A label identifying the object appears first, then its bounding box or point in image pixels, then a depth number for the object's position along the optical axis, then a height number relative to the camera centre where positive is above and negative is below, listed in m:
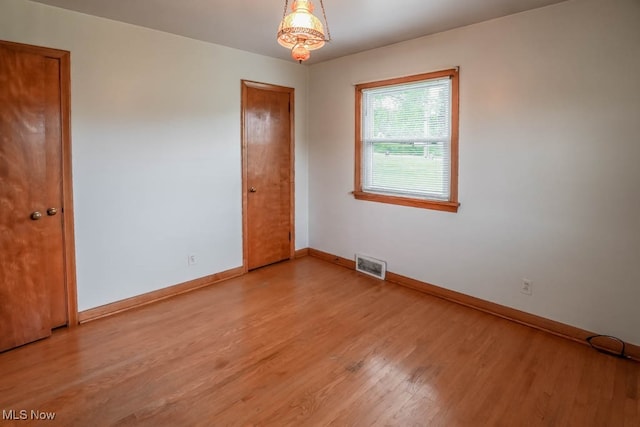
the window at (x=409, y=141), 3.50 +0.56
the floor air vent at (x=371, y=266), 4.16 -0.75
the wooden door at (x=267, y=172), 4.26 +0.29
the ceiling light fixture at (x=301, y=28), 1.84 +0.81
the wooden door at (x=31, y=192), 2.65 +0.05
